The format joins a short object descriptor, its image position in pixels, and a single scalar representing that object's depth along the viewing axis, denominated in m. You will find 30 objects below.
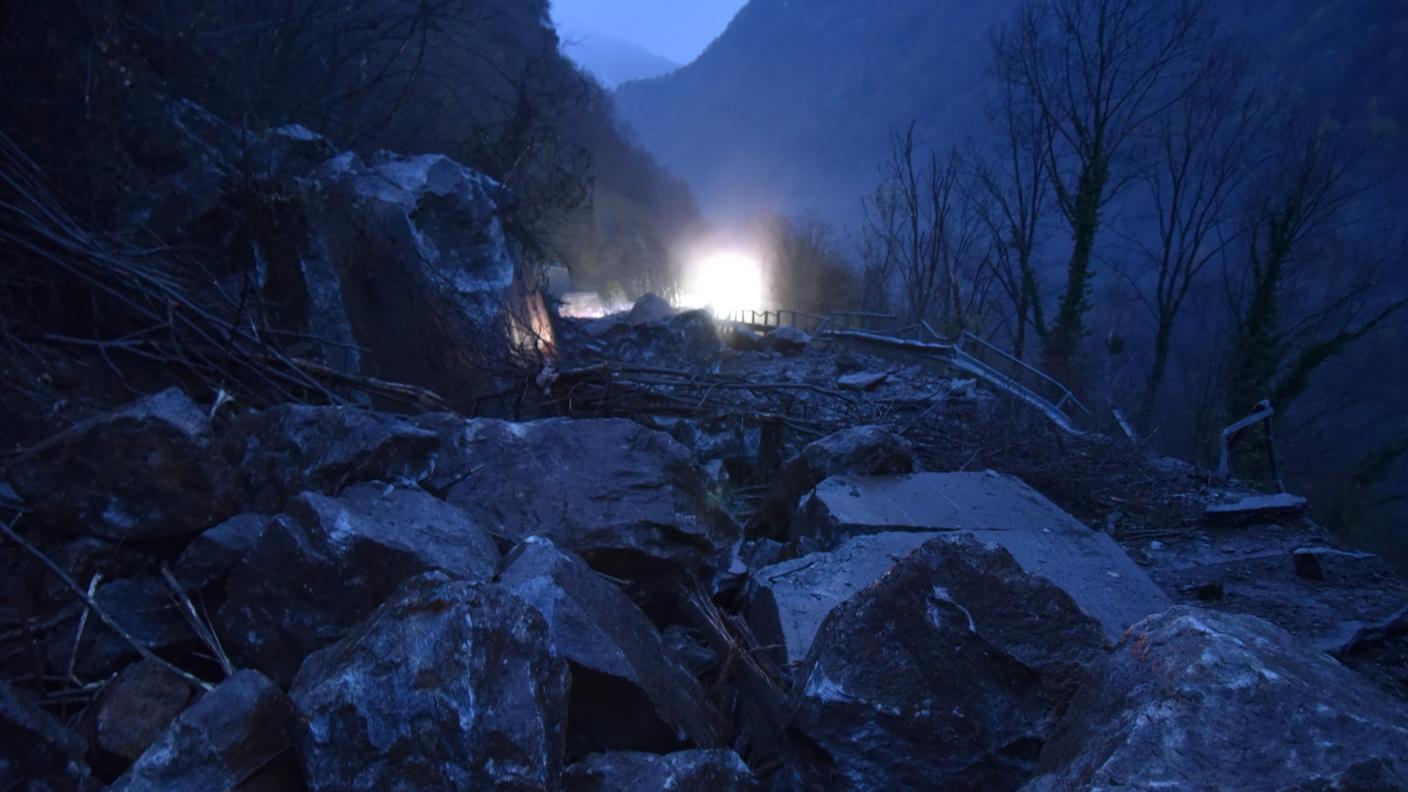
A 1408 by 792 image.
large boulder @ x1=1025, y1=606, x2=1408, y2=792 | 1.07
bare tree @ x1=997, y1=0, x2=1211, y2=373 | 17.95
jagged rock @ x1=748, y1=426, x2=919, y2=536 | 4.27
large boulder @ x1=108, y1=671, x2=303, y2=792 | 1.40
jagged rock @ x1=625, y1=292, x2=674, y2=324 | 10.48
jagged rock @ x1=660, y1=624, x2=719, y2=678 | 2.43
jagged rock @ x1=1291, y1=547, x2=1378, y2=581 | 4.11
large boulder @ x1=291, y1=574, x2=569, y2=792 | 1.37
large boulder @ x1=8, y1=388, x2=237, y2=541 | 2.22
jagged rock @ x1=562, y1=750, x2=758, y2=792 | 1.55
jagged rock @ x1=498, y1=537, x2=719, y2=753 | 1.83
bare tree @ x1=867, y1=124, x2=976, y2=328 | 22.61
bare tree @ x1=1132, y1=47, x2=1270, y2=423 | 19.62
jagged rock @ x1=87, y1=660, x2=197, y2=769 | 1.67
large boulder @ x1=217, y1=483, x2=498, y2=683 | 1.96
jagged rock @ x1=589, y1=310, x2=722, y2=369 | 9.65
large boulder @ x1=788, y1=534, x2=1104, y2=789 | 1.70
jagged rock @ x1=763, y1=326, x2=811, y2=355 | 10.35
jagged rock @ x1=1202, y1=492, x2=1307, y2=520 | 5.04
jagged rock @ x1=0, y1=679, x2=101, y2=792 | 1.46
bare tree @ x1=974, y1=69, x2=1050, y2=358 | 20.42
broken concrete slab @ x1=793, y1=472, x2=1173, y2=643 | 3.13
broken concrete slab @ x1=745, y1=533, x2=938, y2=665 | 2.54
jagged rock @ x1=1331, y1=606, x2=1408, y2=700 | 3.12
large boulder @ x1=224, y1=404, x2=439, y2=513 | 2.65
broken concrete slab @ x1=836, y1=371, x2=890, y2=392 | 7.08
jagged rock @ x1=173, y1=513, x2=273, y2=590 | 2.20
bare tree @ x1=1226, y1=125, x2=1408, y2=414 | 17.30
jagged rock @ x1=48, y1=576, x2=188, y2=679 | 1.94
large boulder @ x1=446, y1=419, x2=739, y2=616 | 2.80
